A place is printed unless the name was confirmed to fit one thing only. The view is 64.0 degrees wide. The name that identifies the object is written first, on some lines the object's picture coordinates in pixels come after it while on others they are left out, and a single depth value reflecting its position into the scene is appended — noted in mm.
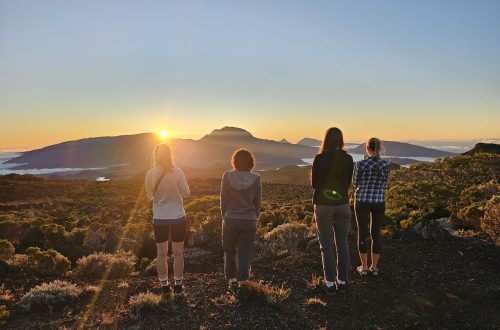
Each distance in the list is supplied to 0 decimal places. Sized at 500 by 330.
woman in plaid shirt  5957
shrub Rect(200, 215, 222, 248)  10438
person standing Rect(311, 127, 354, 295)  5438
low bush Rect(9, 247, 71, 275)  8266
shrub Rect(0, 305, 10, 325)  5463
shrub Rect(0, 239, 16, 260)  9734
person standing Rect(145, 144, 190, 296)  5484
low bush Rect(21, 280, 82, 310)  6012
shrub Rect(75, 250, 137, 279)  8211
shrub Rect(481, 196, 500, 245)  8578
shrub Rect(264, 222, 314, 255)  9055
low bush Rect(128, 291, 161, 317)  5484
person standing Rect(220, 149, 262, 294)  5367
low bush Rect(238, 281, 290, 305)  5652
